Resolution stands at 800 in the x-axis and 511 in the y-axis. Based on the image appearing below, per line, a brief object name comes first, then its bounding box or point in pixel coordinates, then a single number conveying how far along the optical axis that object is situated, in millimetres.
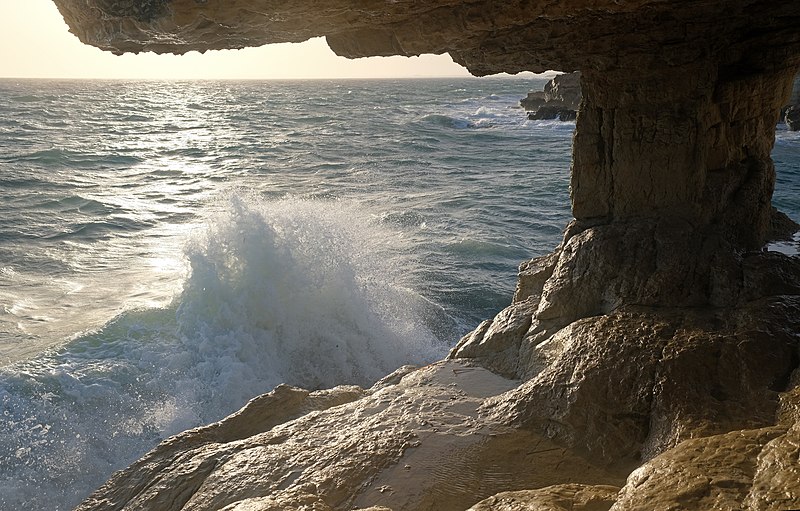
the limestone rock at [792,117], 29797
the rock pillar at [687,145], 4969
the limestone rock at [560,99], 42625
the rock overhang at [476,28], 3592
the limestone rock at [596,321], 3520
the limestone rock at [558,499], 2662
